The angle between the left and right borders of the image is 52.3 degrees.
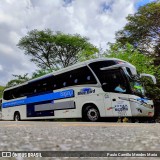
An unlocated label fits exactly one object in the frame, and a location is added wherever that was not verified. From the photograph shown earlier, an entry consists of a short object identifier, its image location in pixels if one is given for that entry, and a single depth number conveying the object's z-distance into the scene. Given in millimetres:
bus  6978
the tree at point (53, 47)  20321
